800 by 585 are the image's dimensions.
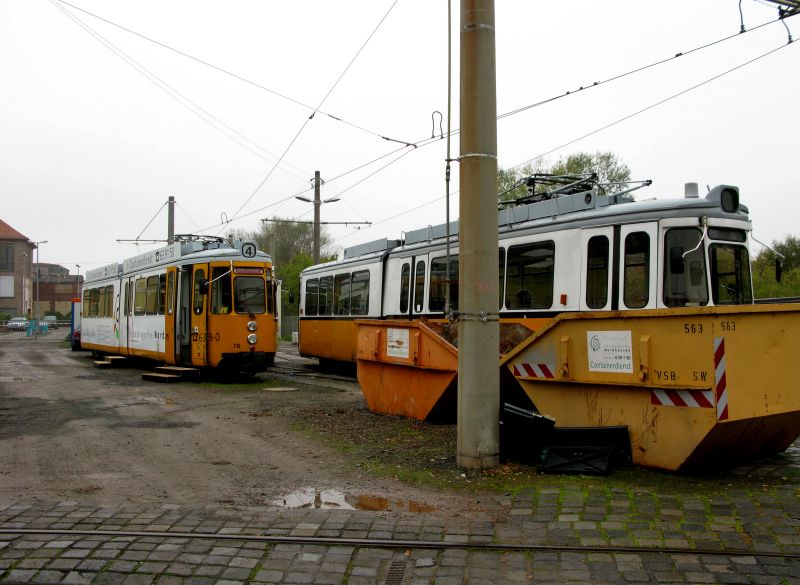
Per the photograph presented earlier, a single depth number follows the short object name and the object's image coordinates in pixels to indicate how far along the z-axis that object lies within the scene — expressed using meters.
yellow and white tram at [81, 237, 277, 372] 16.80
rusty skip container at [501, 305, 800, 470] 6.05
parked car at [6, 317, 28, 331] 68.75
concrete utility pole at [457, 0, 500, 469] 7.14
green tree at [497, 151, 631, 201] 44.50
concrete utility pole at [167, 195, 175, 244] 33.40
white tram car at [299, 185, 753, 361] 9.68
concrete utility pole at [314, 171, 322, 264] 30.80
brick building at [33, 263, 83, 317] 117.81
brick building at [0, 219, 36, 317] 92.31
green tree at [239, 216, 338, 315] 61.44
